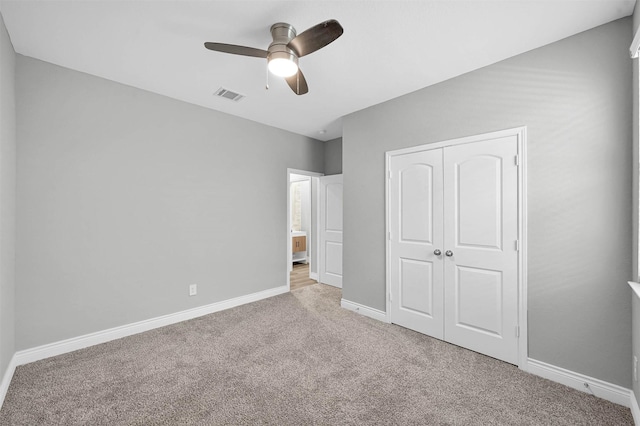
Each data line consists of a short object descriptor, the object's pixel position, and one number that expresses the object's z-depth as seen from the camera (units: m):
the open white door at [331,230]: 4.77
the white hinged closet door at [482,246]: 2.39
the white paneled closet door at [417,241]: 2.87
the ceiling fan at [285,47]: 1.75
